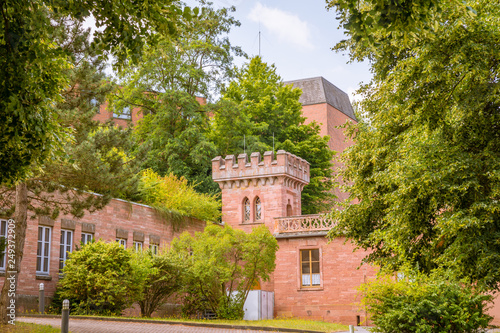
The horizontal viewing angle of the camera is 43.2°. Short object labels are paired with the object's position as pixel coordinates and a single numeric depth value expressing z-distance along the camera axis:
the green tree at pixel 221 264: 22.14
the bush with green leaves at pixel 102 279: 19.16
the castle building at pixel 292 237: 29.02
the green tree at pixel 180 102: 35.12
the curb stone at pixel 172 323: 17.62
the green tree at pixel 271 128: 36.81
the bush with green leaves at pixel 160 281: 21.30
